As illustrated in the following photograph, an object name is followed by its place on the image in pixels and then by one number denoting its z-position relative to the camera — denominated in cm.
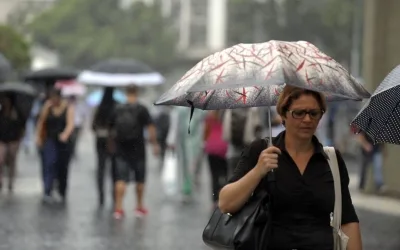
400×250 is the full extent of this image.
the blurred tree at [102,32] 8419
